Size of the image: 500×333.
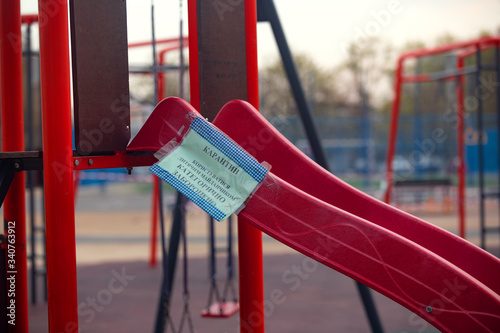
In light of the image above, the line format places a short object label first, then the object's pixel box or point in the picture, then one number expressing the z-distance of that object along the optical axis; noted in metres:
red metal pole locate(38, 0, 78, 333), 1.59
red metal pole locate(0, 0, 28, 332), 2.17
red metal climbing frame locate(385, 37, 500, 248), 5.25
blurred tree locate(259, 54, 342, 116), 15.54
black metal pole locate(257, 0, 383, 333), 2.99
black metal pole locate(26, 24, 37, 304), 4.45
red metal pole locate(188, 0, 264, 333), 2.06
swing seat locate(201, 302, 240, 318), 3.59
